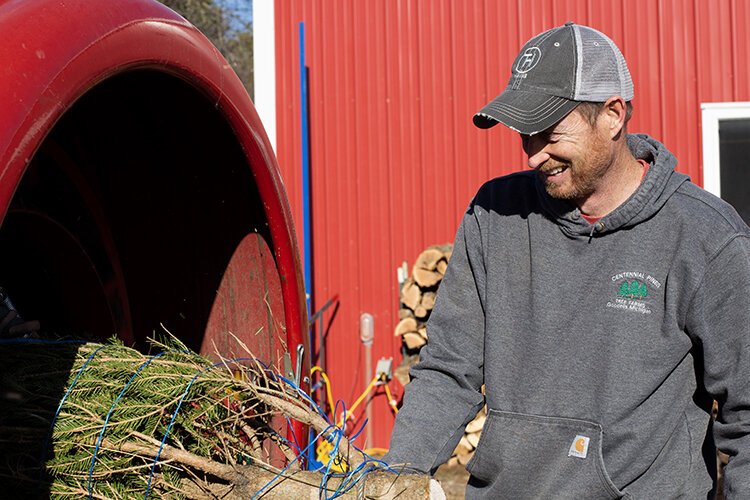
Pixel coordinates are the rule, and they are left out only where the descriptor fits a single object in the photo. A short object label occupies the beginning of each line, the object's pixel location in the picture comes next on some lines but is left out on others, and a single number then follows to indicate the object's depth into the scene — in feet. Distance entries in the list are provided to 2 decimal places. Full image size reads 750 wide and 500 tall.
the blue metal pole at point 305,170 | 22.38
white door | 20.47
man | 7.22
